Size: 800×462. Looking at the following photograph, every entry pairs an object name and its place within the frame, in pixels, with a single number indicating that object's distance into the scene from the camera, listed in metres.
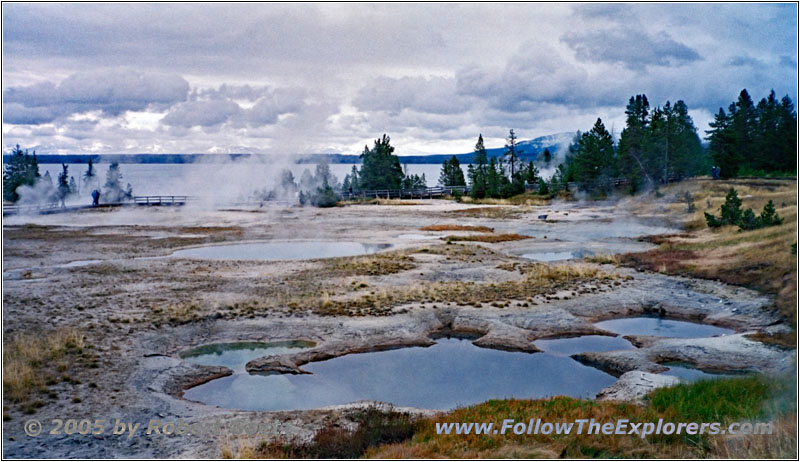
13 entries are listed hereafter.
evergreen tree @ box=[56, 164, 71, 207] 92.19
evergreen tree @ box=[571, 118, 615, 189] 85.25
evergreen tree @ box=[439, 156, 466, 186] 109.28
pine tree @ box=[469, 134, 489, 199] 90.62
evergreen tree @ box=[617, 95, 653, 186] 77.94
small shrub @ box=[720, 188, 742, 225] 40.75
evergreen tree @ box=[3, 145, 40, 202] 80.50
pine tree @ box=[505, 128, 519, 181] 112.24
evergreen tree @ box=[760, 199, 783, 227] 35.34
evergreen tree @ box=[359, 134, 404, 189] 100.50
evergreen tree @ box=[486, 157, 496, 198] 90.12
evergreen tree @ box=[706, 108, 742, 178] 68.25
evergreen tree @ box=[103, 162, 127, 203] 91.94
